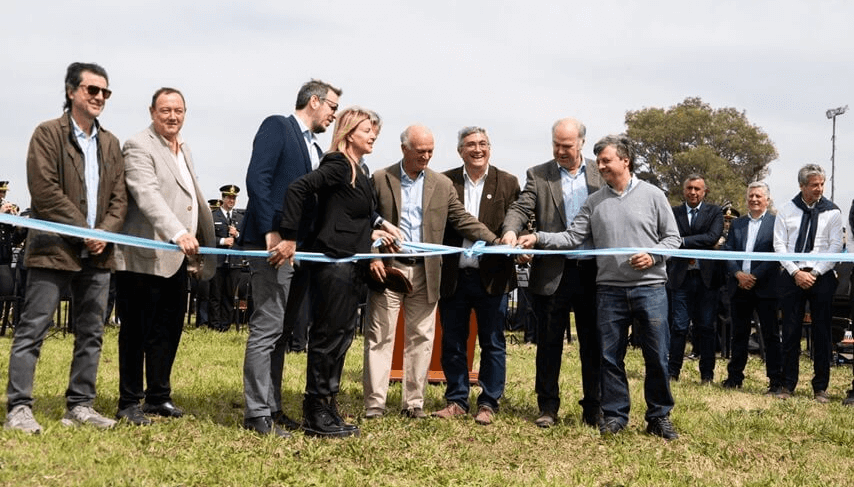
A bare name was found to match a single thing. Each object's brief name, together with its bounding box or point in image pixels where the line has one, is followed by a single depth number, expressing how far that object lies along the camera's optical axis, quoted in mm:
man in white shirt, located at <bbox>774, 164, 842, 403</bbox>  8375
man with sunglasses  5094
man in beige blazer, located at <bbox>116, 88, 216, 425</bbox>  5555
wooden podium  8312
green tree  46625
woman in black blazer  5500
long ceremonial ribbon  5051
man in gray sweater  5934
